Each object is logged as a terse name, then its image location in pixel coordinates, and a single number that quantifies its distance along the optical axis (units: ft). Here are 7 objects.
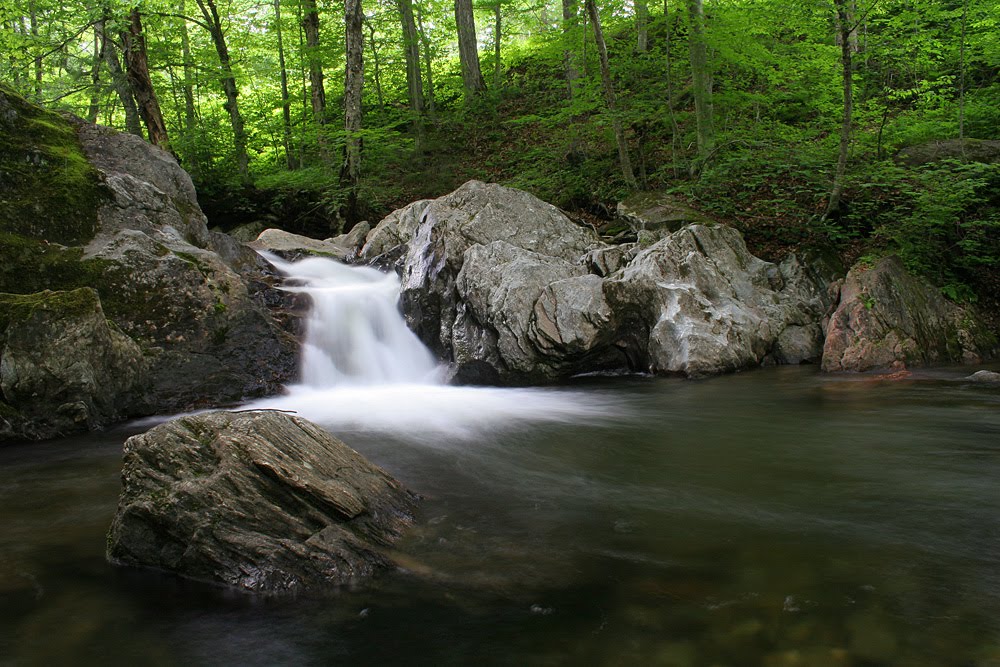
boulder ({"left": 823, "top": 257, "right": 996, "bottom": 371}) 27.50
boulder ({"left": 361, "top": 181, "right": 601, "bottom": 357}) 31.32
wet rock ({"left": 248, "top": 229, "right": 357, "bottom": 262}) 39.89
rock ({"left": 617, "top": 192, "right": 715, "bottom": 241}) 34.71
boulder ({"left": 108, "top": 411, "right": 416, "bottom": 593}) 10.43
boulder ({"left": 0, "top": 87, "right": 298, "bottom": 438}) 23.24
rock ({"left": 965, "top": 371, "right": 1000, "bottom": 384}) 24.07
